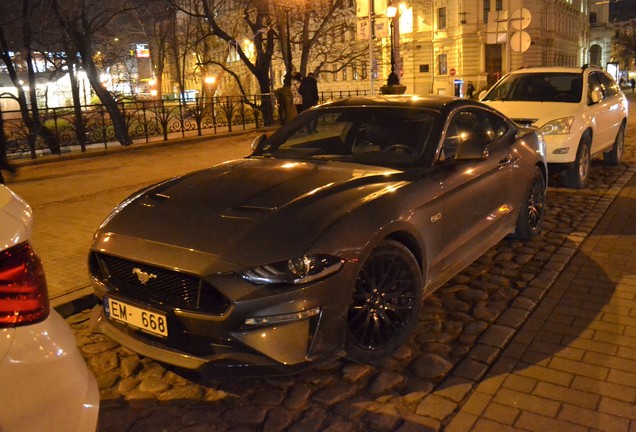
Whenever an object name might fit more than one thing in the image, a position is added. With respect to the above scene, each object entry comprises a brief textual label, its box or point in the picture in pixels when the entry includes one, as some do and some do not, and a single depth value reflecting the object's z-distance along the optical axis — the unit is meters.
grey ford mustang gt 3.36
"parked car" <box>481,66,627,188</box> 8.86
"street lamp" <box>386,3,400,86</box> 19.91
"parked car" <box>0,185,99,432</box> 2.00
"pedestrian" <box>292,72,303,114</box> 19.29
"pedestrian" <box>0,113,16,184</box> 12.50
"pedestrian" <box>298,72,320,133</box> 18.67
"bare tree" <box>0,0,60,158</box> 15.58
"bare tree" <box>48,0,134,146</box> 17.58
